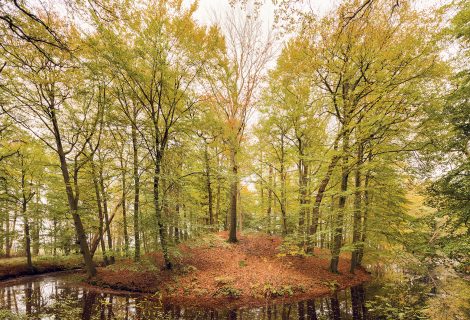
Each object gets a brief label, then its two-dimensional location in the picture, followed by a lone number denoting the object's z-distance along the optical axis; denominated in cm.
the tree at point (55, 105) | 1156
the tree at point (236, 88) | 1498
